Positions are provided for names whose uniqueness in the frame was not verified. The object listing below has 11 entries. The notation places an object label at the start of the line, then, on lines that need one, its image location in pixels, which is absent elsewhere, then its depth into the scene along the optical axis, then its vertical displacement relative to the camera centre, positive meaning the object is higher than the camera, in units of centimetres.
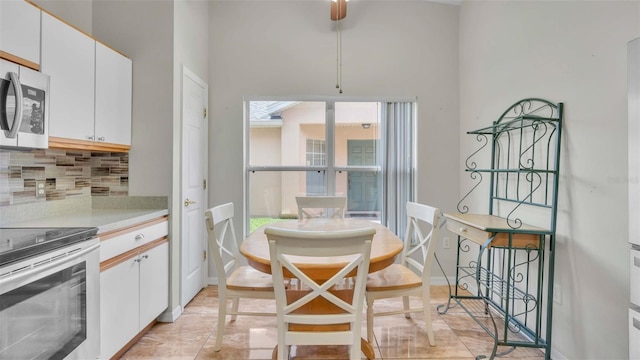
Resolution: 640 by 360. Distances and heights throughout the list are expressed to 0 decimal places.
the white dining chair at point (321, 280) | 133 -51
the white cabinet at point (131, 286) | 182 -78
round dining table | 149 -44
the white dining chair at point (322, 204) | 297 -30
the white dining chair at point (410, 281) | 197 -71
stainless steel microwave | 148 +31
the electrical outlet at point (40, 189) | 204 -14
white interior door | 273 -12
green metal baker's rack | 198 -34
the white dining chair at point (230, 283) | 195 -73
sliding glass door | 347 +20
